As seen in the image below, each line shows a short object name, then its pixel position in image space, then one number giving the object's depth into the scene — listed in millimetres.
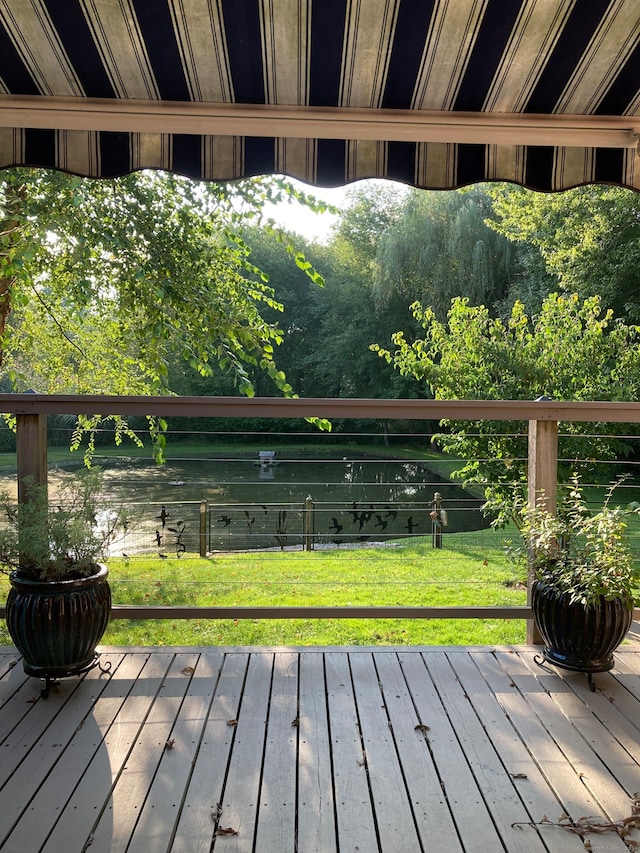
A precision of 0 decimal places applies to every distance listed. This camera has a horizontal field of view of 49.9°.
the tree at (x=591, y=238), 12477
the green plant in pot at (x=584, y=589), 2615
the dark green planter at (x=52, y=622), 2518
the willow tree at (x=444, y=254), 17172
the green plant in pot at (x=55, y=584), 2527
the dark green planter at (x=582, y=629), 2623
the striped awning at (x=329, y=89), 1886
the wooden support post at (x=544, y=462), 3057
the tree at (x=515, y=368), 6211
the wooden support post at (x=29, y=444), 2973
